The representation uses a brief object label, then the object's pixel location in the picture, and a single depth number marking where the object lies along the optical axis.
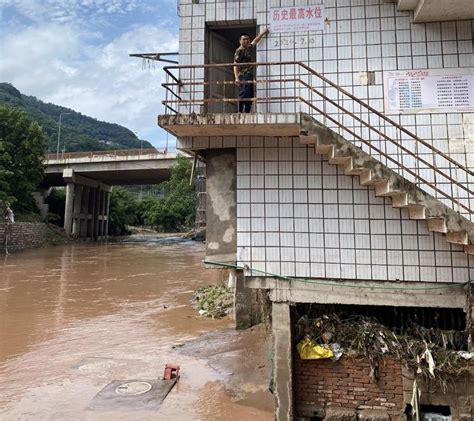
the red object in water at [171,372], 7.73
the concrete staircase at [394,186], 5.03
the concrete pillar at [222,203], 6.34
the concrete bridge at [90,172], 42.19
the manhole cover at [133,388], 7.13
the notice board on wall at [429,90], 6.05
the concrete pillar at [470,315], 5.42
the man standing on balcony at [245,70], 6.23
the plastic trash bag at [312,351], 5.68
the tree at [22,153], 35.94
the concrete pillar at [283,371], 5.59
